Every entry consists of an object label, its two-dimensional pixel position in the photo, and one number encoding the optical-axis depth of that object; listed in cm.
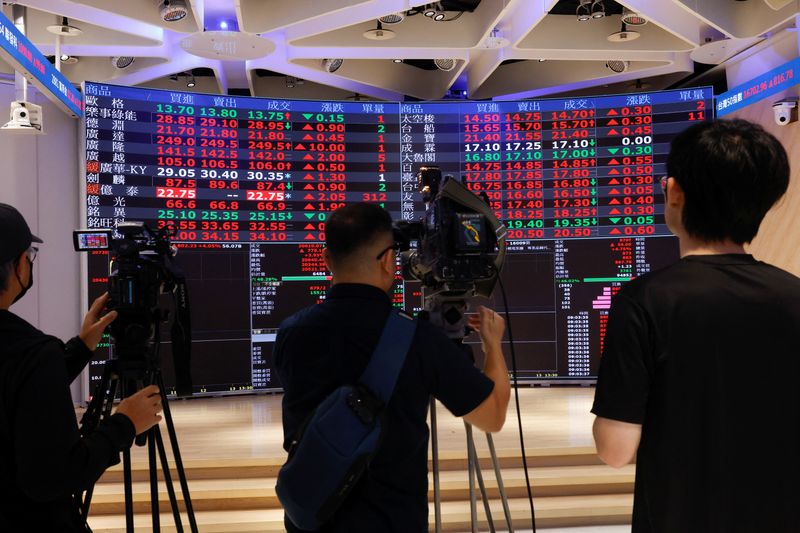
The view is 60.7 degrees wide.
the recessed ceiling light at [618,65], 643
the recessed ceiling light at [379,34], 550
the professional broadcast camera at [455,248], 196
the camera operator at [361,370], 155
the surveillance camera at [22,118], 455
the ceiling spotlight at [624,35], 566
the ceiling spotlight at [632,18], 555
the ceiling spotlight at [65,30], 515
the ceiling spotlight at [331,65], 614
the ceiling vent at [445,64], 641
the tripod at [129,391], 206
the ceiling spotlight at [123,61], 619
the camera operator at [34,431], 139
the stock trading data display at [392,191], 577
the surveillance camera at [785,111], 517
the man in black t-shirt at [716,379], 116
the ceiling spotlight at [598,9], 536
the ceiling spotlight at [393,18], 541
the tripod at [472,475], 212
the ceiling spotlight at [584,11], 550
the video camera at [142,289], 210
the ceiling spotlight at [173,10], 467
